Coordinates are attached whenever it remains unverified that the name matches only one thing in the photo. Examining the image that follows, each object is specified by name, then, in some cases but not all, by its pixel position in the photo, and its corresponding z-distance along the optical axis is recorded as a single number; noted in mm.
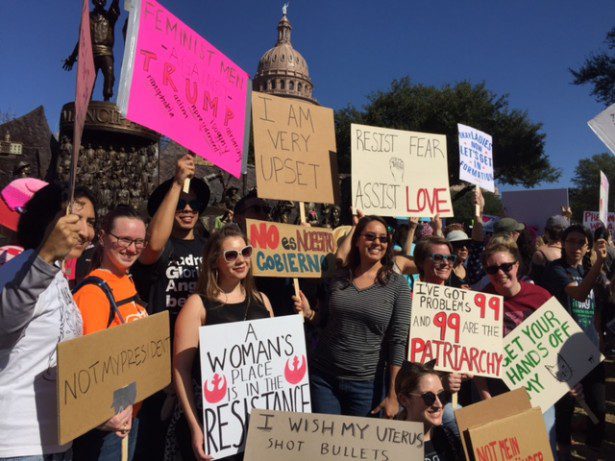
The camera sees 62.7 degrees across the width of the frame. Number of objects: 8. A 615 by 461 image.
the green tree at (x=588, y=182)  51328
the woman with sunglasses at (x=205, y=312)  2381
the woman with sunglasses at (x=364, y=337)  2855
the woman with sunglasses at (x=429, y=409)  2352
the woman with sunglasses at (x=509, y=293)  2982
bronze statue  9461
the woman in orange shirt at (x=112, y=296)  2137
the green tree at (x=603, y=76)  18906
